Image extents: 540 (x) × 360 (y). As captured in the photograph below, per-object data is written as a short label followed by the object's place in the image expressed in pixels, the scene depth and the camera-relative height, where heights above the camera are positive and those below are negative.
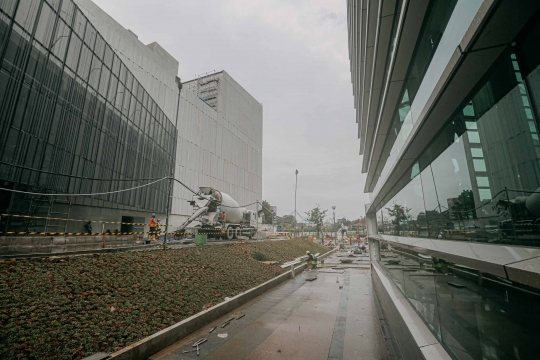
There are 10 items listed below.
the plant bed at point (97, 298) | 4.19 -1.53
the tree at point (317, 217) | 53.56 +3.55
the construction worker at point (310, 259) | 17.54 -1.75
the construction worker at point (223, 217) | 20.81 +1.34
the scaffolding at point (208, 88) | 48.34 +28.57
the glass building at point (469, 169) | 1.36 +0.49
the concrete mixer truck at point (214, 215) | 19.80 +1.53
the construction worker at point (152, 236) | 15.76 -0.18
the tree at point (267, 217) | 61.56 +4.02
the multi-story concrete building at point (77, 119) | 11.00 +6.91
